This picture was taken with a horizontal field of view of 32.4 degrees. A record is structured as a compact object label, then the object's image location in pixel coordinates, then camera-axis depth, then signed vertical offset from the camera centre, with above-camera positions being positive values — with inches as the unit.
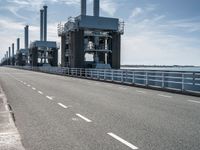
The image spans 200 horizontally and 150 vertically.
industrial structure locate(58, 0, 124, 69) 2223.2 +137.4
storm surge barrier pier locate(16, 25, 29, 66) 5526.6 +92.6
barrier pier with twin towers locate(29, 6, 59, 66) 3957.9 +132.0
